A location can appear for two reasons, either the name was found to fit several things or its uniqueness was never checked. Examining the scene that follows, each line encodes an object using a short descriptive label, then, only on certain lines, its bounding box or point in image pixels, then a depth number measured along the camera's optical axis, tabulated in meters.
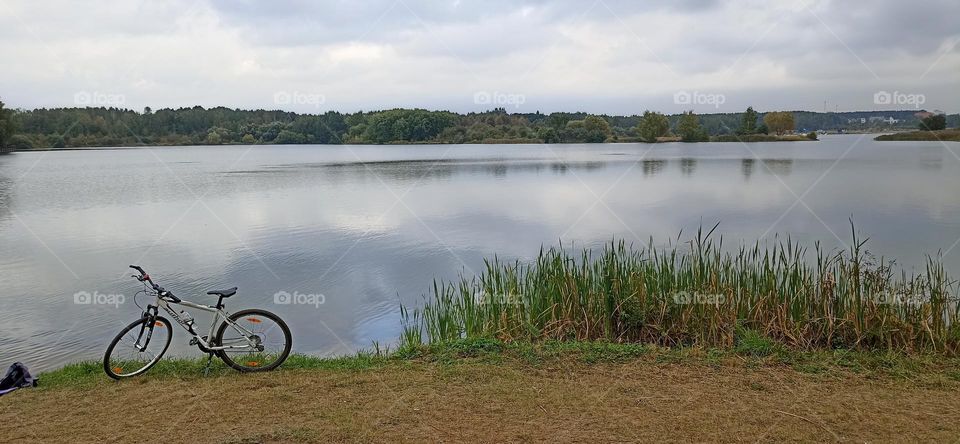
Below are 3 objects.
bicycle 5.77
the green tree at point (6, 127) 59.94
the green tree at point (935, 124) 53.85
